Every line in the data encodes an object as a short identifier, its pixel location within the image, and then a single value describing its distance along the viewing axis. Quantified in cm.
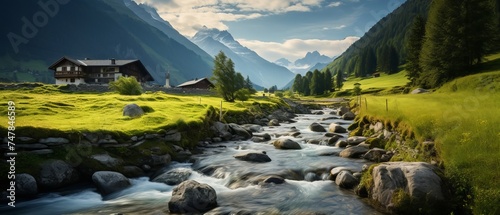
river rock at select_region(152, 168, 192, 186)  1786
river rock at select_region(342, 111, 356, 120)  5332
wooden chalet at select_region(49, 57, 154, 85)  9362
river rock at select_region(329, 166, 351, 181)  1756
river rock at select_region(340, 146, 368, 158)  2192
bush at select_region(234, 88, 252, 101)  6628
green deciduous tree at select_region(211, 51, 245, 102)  6284
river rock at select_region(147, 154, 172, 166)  2066
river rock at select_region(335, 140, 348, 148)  2612
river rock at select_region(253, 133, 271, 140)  3299
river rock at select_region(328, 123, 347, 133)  3469
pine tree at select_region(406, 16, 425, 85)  7075
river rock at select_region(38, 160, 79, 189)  1605
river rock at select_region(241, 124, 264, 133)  3852
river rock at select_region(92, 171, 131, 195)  1628
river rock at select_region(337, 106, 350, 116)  6157
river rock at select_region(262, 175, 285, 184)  1713
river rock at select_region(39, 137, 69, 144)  1754
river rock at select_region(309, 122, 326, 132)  3878
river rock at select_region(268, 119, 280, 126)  4684
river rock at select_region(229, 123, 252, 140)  3322
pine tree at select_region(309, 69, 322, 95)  15012
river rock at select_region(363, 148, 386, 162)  2038
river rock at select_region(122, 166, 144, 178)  1867
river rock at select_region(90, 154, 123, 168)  1852
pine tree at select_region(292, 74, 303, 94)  17855
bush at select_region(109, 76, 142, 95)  5838
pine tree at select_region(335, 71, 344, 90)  15138
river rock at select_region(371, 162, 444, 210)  1166
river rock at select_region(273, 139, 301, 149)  2717
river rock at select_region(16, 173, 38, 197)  1500
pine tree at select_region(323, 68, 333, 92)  15000
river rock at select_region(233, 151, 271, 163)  2209
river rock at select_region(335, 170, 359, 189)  1579
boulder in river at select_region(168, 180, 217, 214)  1323
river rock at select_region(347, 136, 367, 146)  2543
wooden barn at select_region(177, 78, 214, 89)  10569
